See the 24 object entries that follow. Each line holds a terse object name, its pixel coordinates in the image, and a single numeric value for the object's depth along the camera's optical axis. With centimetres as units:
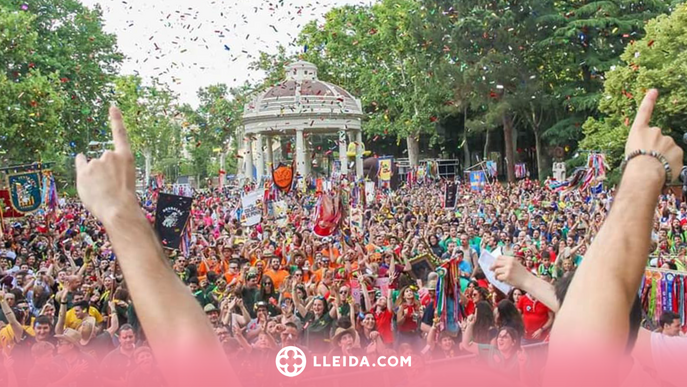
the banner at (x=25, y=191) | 1995
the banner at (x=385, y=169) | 3347
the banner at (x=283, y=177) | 2331
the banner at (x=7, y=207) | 2016
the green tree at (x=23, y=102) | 2969
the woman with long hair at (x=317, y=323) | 901
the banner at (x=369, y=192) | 2792
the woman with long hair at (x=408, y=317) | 941
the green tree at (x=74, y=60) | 3834
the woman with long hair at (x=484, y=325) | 823
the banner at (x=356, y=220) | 1852
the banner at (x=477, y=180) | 3366
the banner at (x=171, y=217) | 1366
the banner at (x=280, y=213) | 2067
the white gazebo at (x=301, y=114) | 5303
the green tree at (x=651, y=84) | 3209
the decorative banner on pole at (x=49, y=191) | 2103
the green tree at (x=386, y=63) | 5269
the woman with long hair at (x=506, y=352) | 651
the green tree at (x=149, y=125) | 6444
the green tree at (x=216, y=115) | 7062
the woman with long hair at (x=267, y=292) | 1115
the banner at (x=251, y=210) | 1906
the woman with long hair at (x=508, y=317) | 827
